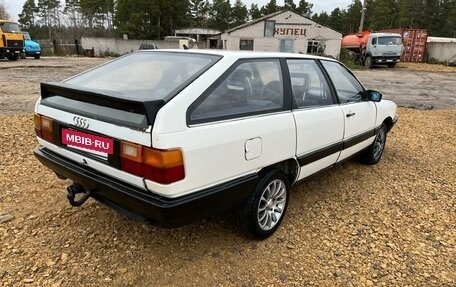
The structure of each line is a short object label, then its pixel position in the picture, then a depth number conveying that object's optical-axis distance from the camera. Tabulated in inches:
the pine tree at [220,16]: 2659.9
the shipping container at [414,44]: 1289.4
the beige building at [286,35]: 1304.1
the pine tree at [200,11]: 2714.1
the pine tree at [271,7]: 2726.4
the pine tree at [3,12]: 2179.1
